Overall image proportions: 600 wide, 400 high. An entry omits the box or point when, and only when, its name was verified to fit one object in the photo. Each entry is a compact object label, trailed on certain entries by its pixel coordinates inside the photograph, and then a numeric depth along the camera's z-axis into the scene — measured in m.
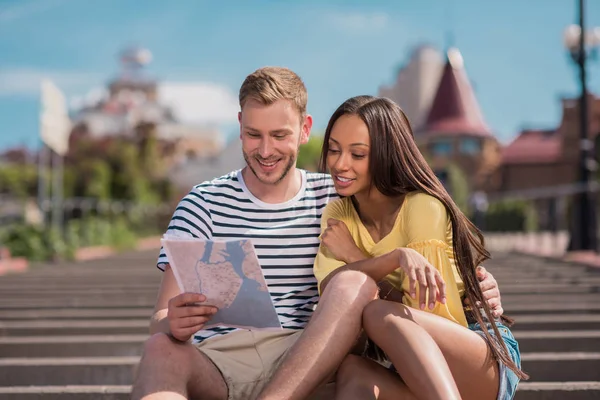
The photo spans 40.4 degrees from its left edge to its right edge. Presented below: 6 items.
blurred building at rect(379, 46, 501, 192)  43.16
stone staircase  3.10
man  2.29
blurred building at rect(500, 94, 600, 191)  40.00
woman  2.28
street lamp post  10.81
